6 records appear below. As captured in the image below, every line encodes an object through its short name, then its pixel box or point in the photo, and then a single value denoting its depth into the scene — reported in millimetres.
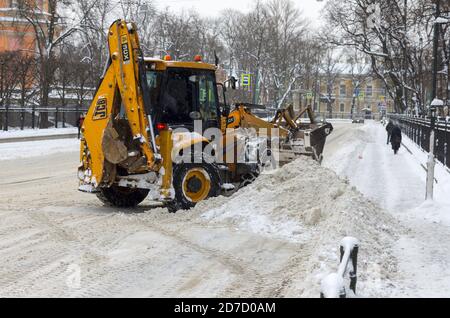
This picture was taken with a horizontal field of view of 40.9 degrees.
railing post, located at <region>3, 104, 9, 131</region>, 32812
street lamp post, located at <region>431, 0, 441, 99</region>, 22359
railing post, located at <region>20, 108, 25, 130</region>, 34531
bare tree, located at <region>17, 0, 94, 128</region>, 38594
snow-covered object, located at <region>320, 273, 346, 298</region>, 4529
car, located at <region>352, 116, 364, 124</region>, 85912
